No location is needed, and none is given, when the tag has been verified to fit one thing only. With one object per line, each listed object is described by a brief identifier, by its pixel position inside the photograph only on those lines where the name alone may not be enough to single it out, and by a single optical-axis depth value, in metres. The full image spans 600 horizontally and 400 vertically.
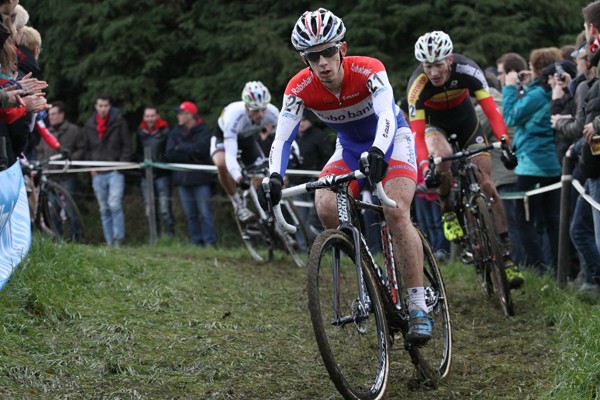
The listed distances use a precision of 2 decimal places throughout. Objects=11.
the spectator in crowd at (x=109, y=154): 15.97
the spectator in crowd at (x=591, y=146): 7.61
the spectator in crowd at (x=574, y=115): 8.98
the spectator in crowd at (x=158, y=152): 16.28
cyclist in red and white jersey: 6.27
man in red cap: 15.72
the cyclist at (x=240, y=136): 12.16
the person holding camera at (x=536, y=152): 10.84
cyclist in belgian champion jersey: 9.45
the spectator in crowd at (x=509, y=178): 11.48
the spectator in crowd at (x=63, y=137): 16.50
